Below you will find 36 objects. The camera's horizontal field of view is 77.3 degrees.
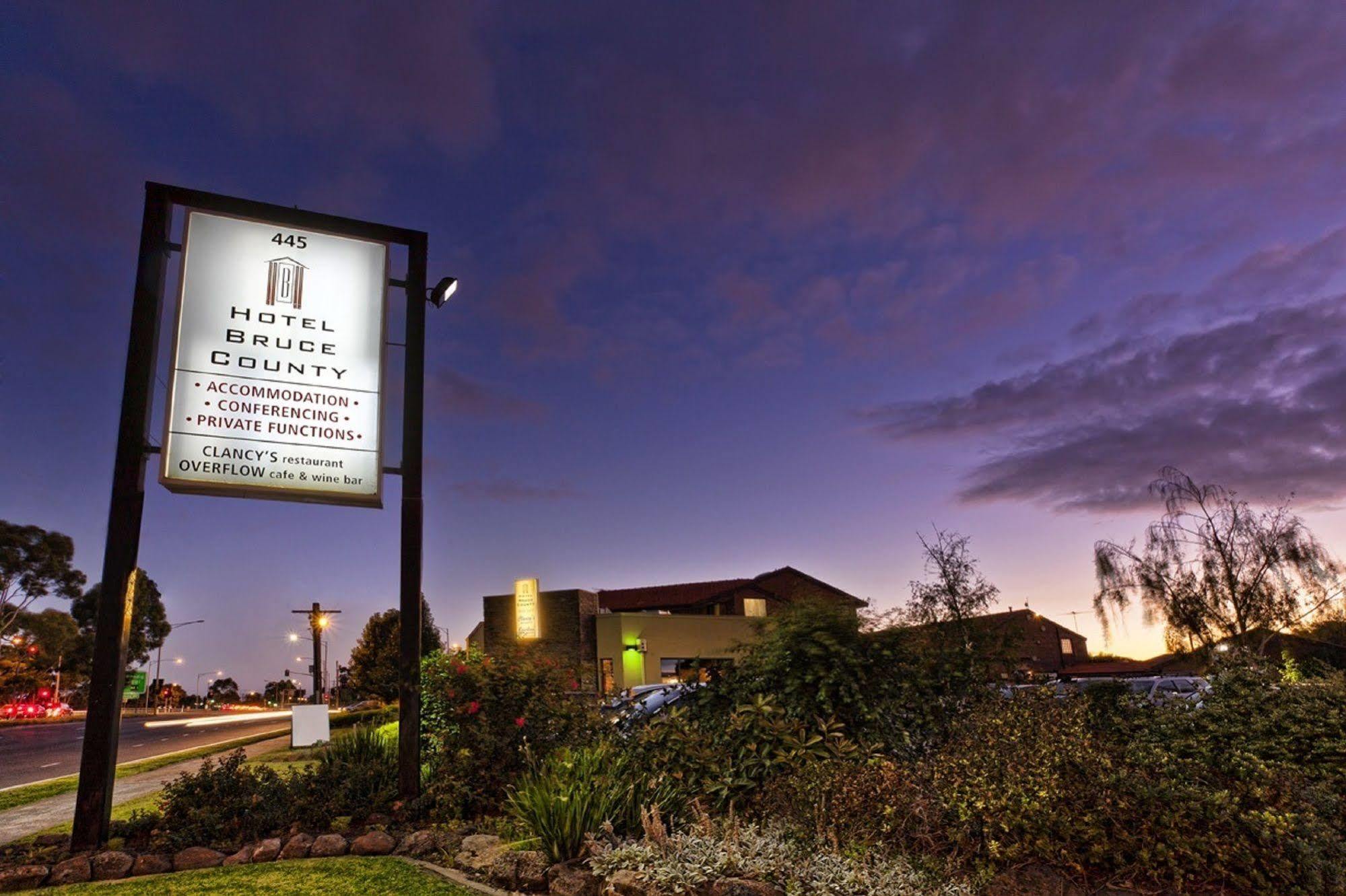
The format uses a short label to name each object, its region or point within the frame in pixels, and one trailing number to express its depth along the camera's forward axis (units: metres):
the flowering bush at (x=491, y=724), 7.89
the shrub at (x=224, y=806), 7.00
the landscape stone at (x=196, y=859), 6.55
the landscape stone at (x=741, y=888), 4.68
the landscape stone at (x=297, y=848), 6.71
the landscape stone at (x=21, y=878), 6.20
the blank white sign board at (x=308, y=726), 16.67
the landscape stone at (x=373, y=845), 6.82
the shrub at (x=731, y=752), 6.44
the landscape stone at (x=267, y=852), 6.64
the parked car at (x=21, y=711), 50.72
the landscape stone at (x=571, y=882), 5.30
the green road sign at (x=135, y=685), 65.12
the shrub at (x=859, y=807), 5.08
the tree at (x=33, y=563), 58.09
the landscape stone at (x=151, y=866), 6.45
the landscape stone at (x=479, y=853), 6.24
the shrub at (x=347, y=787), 7.66
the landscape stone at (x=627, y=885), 4.89
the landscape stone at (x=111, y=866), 6.40
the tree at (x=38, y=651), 54.62
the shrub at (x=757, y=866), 4.62
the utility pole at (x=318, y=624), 35.75
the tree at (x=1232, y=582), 26.56
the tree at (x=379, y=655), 44.91
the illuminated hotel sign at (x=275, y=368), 8.56
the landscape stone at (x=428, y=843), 6.71
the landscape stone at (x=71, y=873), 6.31
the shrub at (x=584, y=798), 5.87
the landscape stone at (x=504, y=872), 5.67
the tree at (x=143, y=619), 73.94
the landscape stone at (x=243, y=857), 6.60
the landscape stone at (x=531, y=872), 5.57
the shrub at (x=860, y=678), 7.14
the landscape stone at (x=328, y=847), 6.77
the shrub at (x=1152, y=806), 4.30
